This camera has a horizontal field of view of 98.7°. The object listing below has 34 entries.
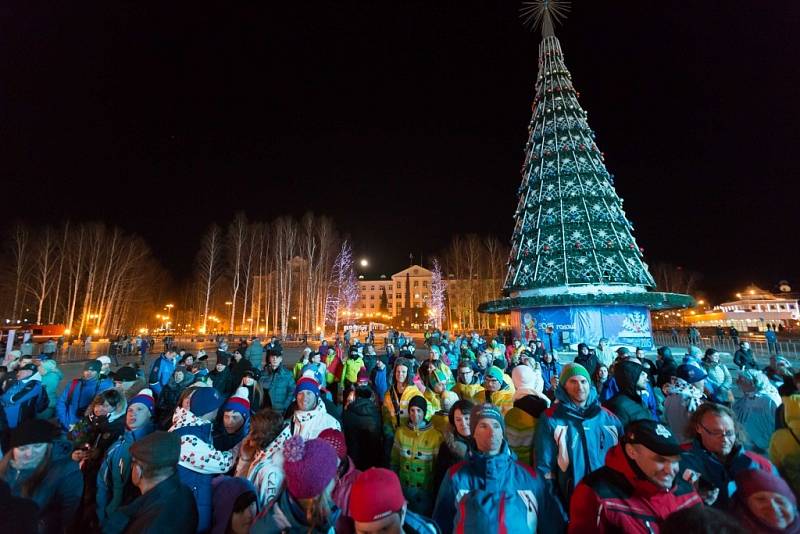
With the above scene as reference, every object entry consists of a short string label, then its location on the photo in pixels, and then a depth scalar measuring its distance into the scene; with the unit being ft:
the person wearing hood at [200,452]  8.23
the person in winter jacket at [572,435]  8.95
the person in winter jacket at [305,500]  5.58
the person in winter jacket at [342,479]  6.70
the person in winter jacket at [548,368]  31.21
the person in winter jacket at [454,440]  9.93
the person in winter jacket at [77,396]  17.74
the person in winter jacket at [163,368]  26.41
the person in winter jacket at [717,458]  7.45
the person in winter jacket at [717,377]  15.89
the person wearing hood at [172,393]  19.41
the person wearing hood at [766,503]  5.35
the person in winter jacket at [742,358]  27.50
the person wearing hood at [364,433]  15.16
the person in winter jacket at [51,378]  19.80
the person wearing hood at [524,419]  10.96
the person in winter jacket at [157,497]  6.15
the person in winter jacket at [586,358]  26.23
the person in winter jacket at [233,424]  11.26
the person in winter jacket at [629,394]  11.59
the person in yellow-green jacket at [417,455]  10.98
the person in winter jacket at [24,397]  17.04
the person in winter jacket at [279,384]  19.25
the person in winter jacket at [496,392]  15.03
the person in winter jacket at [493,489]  7.02
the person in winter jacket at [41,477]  8.13
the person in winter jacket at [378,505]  5.29
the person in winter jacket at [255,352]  33.47
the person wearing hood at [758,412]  12.49
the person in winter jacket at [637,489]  5.94
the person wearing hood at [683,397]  11.42
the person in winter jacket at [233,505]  7.31
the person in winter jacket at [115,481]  9.01
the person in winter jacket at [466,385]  16.99
